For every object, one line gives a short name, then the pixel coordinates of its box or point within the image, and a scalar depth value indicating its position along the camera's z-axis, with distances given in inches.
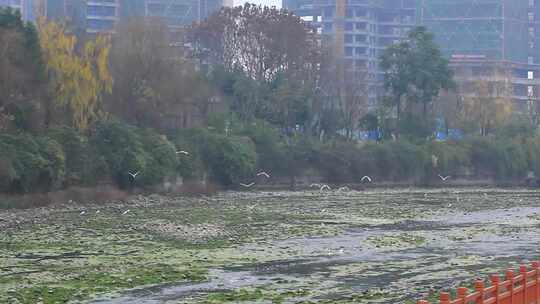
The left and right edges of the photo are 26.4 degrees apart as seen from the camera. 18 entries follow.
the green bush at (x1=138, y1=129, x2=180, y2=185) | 3481.8
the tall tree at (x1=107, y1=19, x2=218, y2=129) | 3774.6
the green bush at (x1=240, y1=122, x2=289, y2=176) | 4160.4
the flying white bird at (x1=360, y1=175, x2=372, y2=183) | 4457.9
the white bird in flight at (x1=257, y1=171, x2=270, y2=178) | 4159.9
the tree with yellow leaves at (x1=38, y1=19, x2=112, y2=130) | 3388.3
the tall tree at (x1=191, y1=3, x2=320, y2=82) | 4549.7
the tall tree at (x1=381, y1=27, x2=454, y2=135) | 4852.4
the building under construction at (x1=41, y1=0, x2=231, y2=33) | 6884.8
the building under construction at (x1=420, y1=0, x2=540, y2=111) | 6063.5
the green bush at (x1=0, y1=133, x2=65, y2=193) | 2866.6
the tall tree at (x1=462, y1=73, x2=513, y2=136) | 5334.6
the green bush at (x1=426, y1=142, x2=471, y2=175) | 4687.5
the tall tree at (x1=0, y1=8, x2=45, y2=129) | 3046.3
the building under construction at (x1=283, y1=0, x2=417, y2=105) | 5078.7
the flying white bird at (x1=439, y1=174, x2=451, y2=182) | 4749.0
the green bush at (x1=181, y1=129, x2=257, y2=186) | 3870.6
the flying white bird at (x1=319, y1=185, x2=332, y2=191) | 4173.2
